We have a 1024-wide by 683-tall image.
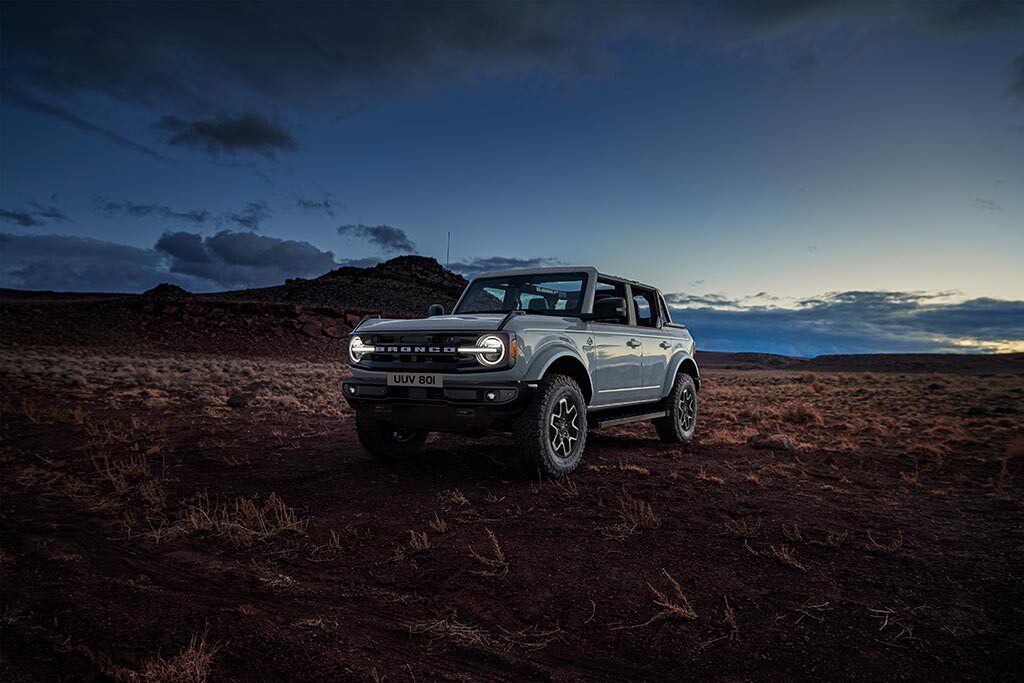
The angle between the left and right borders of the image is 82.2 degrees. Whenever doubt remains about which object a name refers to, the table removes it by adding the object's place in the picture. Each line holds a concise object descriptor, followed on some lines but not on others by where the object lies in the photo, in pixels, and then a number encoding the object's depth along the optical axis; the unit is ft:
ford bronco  17.65
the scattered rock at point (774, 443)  26.78
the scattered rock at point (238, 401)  38.78
